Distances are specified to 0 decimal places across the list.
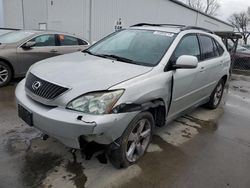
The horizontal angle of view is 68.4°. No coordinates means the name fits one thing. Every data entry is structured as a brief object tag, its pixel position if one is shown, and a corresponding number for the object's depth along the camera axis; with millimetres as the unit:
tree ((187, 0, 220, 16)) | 43195
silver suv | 1857
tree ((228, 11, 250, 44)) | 42195
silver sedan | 4452
